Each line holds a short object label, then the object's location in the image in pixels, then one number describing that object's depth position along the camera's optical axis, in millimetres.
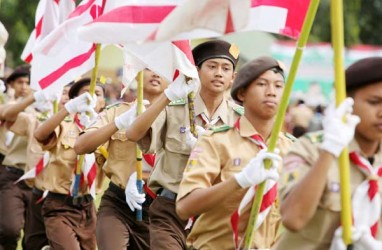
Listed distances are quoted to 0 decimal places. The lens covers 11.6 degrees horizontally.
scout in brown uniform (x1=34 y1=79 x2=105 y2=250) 17267
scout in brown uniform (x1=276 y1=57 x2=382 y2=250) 9283
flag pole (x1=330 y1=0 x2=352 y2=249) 9302
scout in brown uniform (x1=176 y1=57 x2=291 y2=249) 11395
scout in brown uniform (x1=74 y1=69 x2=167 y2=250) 16020
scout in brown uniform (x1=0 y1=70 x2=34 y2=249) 20627
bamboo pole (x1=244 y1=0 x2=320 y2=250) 10040
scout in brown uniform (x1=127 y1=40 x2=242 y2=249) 14417
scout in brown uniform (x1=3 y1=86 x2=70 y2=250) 18883
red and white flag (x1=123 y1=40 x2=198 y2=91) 14099
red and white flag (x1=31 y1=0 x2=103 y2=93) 15091
